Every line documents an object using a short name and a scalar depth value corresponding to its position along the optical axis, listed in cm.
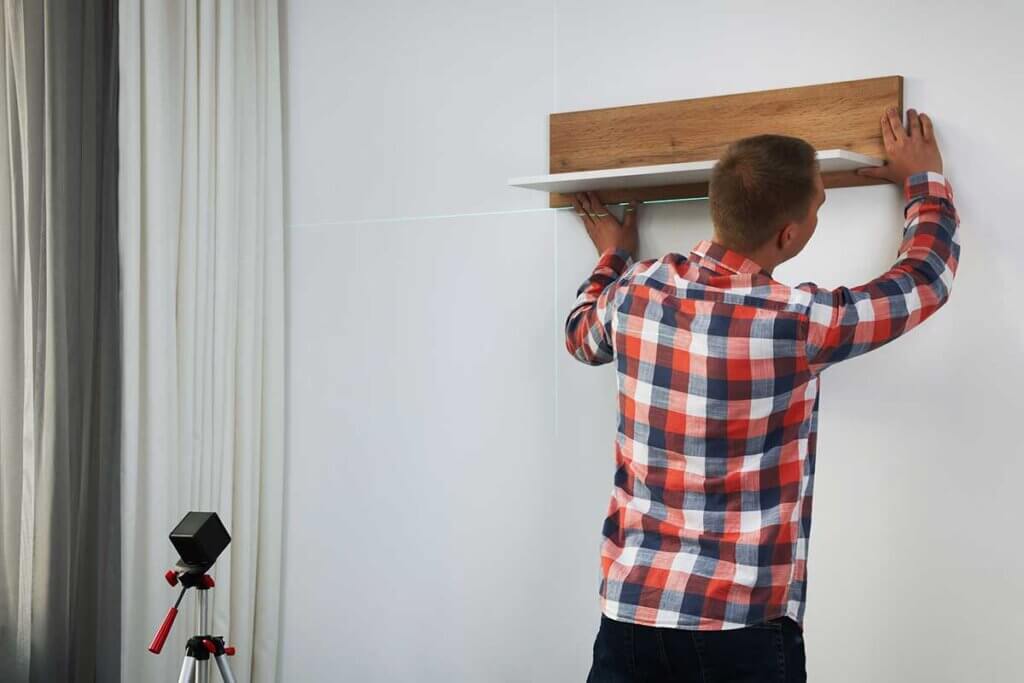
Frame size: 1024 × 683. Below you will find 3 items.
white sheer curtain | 285
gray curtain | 265
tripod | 224
